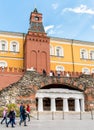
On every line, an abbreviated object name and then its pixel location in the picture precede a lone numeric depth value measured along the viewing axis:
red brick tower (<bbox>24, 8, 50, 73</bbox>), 39.88
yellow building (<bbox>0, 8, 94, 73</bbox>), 42.31
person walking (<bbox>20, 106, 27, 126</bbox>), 17.45
